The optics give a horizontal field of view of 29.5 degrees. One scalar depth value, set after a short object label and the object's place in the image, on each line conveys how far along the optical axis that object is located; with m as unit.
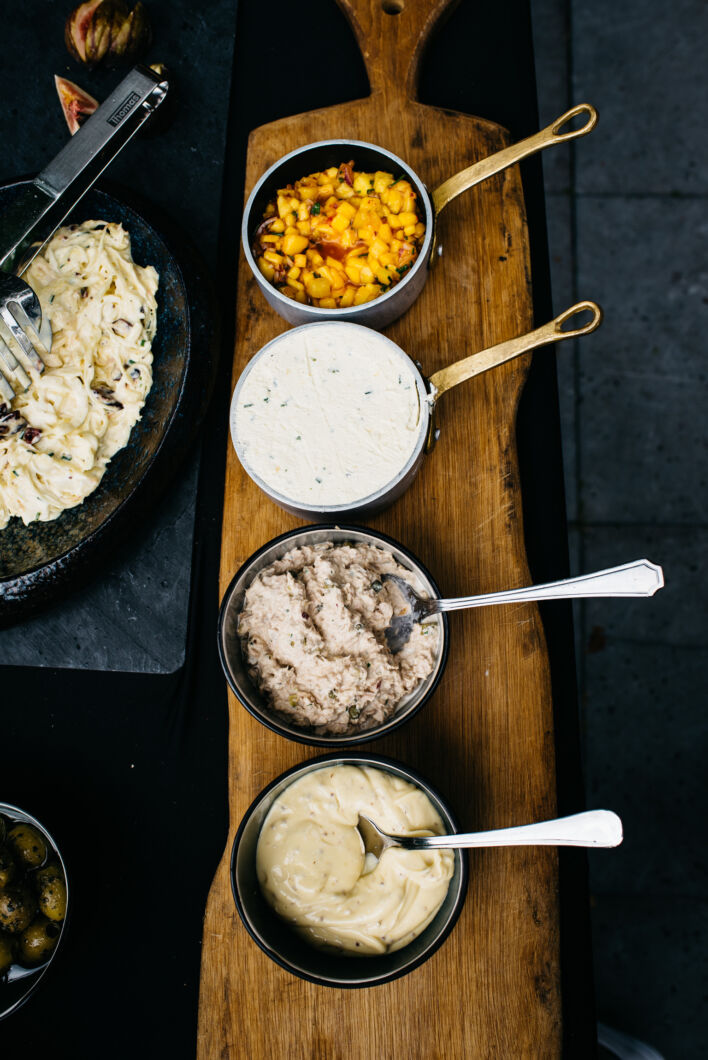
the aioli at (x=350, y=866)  0.69
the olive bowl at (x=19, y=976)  0.73
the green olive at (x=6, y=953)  0.72
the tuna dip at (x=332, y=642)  0.70
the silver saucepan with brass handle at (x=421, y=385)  0.72
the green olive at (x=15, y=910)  0.72
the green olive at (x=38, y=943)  0.73
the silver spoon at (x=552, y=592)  0.68
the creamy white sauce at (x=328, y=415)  0.72
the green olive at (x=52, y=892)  0.73
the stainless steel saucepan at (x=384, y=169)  0.74
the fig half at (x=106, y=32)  0.84
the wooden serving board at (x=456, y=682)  0.72
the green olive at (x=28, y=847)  0.74
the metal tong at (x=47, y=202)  0.76
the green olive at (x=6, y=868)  0.72
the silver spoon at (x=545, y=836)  0.65
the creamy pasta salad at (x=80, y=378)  0.77
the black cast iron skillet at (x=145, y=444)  0.76
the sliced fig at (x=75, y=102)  0.84
